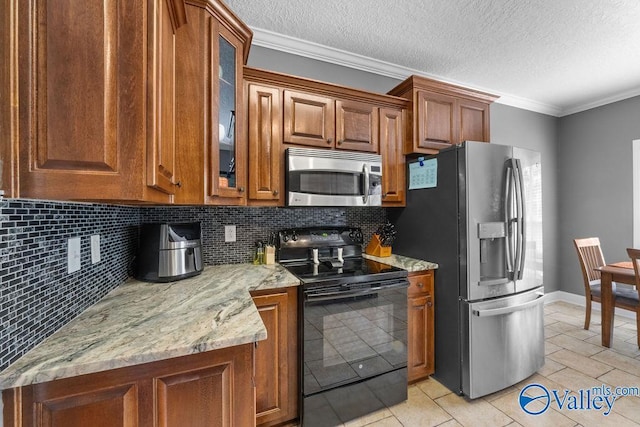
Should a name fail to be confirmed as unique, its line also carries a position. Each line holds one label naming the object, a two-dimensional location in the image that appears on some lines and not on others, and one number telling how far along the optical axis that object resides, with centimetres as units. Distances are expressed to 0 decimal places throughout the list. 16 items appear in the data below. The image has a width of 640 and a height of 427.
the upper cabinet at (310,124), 187
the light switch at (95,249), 123
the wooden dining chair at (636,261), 219
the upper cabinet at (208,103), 134
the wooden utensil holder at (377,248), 239
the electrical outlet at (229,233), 212
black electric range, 162
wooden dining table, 250
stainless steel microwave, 194
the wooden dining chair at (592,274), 257
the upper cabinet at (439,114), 230
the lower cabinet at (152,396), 77
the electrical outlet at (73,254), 106
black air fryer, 162
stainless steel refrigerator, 188
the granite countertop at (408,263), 203
